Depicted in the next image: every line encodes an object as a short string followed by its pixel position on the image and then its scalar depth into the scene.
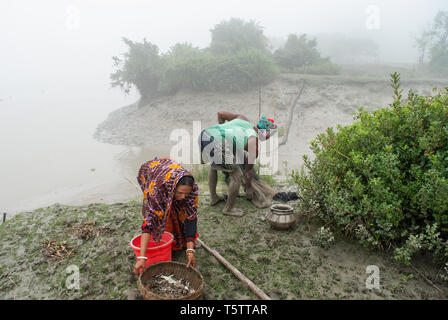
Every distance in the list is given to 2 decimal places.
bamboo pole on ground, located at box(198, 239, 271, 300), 2.69
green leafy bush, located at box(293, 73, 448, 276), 2.84
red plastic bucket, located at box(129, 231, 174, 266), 2.83
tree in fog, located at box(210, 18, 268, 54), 23.11
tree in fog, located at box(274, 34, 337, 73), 19.52
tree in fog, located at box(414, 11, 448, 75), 23.52
